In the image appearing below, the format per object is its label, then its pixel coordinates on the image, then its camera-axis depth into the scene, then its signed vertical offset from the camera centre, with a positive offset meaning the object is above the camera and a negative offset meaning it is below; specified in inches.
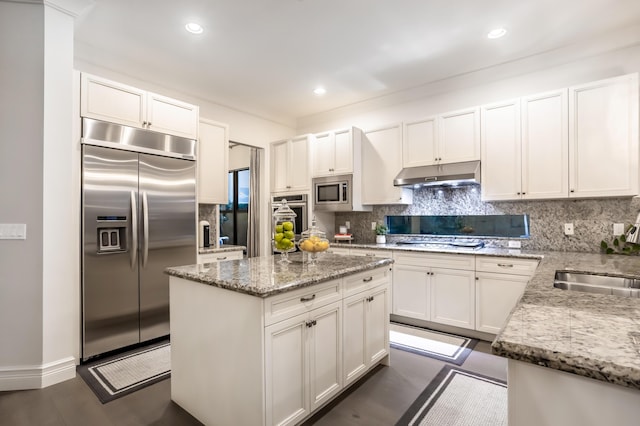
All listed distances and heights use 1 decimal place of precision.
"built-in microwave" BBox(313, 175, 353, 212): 171.3 +10.7
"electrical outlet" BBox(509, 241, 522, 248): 139.6 -13.6
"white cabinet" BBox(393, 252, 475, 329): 129.4 -31.7
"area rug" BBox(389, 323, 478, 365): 114.0 -50.1
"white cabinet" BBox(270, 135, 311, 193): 188.5 +28.6
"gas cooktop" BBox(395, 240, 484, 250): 144.1 -14.8
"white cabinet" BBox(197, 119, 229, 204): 152.9 +24.3
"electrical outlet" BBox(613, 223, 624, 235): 120.0 -5.7
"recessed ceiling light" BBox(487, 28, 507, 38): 114.8 +64.8
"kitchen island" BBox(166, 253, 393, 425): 65.9 -28.9
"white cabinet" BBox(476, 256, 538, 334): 118.6 -27.7
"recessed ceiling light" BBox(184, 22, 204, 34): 109.3 +63.6
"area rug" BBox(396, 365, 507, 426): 78.0 -49.9
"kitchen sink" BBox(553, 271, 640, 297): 73.9 -17.4
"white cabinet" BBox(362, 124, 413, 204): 163.9 +24.4
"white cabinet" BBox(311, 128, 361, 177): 171.9 +33.6
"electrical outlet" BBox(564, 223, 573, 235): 129.3 -6.3
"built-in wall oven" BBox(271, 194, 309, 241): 186.5 +3.3
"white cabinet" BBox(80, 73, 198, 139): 111.5 +40.0
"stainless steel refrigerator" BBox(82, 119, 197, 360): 111.0 -5.7
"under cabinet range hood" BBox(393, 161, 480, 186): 137.4 +16.8
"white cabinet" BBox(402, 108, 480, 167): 141.6 +34.1
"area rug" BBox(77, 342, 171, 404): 92.4 -50.7
